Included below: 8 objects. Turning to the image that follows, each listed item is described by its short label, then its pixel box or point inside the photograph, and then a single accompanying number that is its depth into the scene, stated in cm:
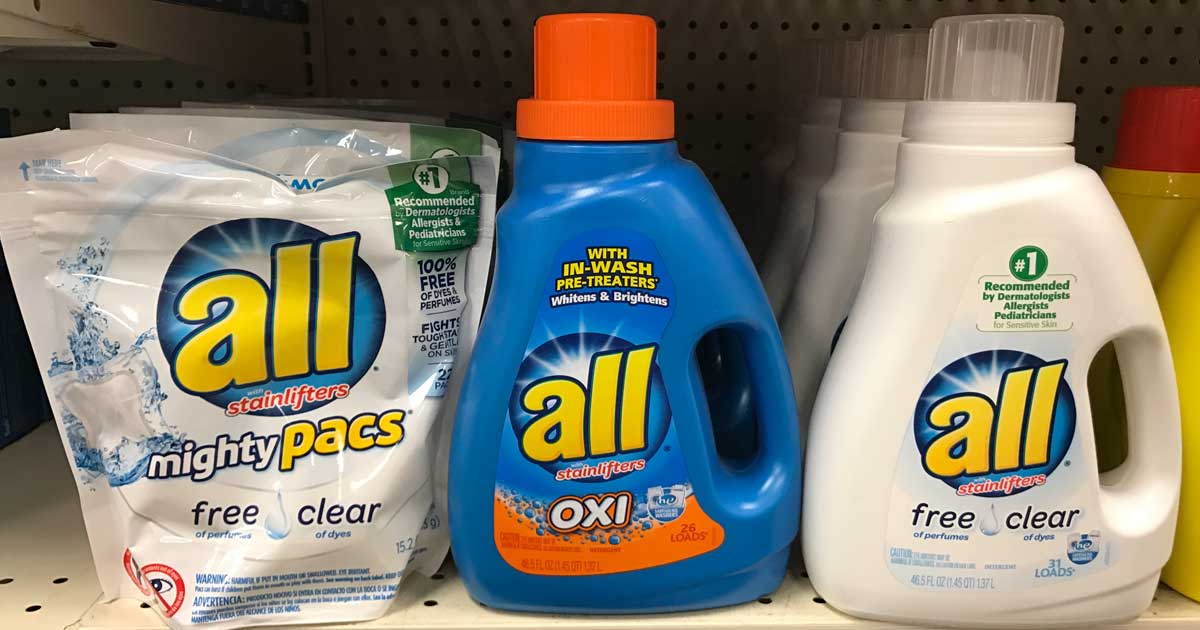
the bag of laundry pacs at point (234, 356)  49
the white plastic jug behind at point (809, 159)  65
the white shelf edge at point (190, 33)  47
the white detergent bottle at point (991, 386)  46
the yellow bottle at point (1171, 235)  52
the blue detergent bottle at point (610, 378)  48
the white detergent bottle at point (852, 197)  57
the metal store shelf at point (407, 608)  52
